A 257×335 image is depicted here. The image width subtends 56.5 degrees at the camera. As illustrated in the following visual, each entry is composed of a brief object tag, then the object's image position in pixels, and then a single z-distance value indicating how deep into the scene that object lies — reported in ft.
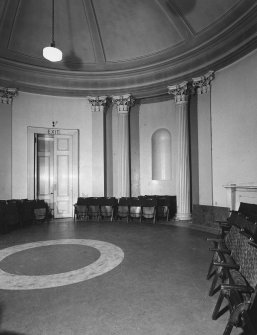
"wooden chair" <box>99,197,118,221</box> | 28.53
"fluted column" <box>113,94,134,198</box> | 30.53
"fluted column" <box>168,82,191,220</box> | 26.89
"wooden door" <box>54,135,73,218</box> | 30.53
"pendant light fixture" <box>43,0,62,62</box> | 19.12
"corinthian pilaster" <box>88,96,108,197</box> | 30.89
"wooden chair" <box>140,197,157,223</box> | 26.94
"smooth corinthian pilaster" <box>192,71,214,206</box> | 25.27
